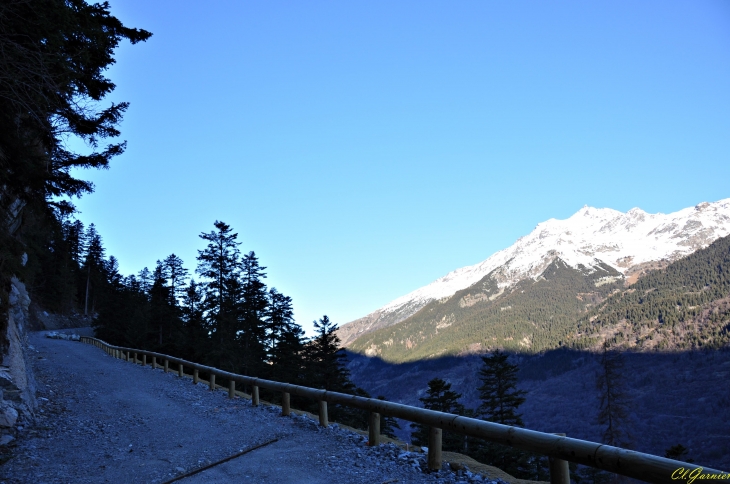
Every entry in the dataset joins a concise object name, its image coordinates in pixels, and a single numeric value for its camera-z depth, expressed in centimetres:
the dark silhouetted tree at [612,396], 4062
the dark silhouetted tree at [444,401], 3966
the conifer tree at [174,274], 5709
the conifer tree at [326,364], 3849
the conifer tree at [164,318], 4647
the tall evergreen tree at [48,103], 700
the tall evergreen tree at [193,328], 3572
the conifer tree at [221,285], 3605
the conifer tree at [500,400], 3846
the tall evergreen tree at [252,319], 3780
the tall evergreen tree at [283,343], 3950
